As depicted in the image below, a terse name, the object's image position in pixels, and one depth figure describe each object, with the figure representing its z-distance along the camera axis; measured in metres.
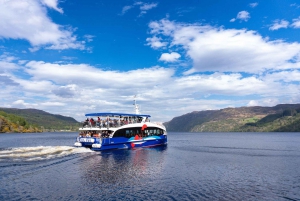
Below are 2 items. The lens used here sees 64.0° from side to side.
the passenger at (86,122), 56.62
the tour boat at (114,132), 53.47
